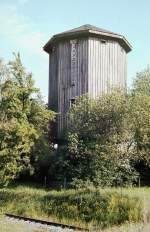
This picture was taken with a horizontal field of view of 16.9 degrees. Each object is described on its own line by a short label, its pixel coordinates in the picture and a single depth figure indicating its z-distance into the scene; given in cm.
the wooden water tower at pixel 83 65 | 3831
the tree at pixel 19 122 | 3123
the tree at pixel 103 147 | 3158
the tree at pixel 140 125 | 3139
